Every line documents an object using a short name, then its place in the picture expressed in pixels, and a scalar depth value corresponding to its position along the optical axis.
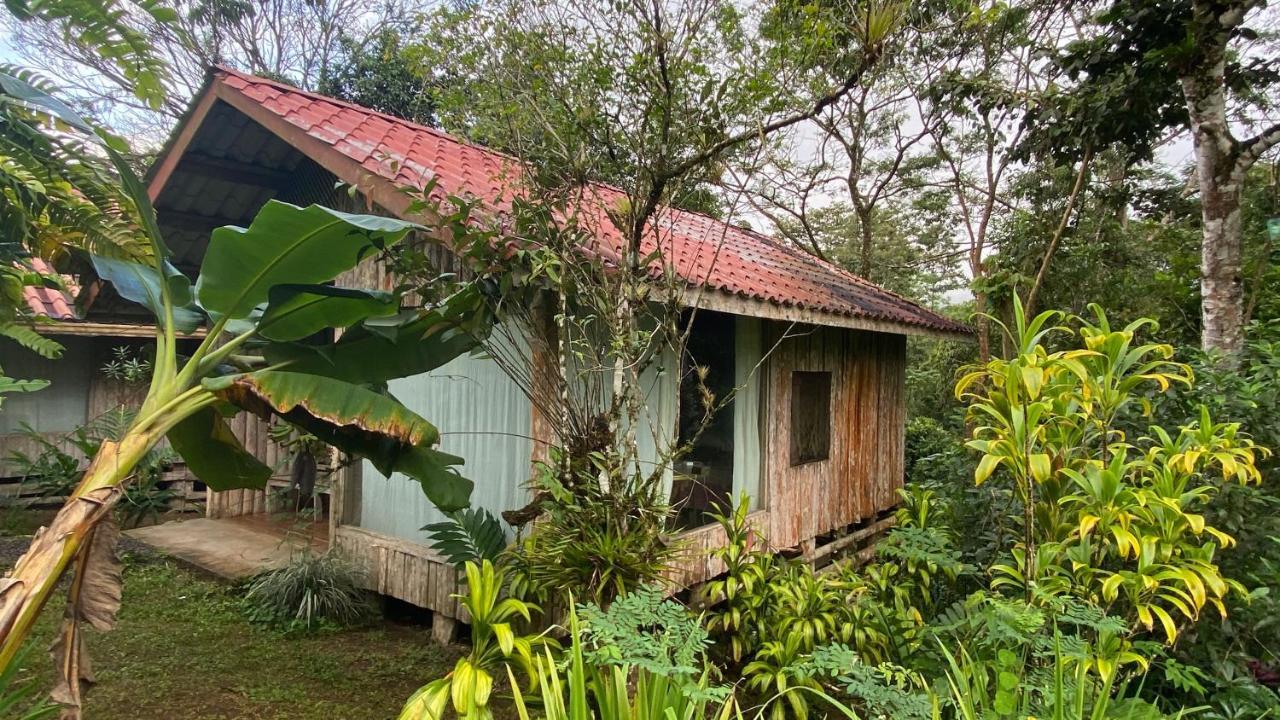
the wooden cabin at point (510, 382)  4.66
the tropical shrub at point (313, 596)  5.02
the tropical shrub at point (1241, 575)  3.56
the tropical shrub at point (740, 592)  4.46
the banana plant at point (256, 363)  2.46
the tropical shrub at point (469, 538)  4.41
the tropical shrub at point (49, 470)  7.81
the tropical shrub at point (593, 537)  3.79
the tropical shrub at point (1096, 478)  3.33
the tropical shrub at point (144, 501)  7.75
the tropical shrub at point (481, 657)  2.95
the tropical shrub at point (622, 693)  2.43
